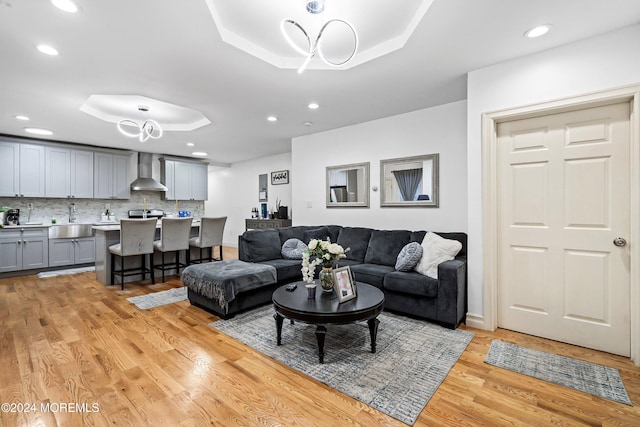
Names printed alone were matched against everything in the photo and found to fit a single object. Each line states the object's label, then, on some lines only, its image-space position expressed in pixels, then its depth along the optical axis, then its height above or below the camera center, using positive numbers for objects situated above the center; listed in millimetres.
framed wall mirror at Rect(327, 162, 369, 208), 4586 +455
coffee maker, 5324 -58
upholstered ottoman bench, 3087 -803
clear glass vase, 2604 -595
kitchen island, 4527 -696
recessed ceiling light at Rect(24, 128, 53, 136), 4934 +1447
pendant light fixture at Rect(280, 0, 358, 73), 2053 +1489
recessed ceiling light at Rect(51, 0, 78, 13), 1907 +1401
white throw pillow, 3074 -445
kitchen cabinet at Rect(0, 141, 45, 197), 5254 +827
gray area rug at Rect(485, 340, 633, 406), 1922 -1169
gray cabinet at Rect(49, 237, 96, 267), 5516 -738
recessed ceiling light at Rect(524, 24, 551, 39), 2209 +1418
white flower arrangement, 2525 -360
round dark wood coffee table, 2211 -751
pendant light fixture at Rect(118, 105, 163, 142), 4309 +1414
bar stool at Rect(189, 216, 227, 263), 5020 -351
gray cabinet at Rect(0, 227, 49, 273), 5016 -624
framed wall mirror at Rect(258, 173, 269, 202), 7547 +668
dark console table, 6062 -210
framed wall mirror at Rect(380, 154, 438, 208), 3900 +446
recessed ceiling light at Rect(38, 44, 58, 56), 2430 +1410
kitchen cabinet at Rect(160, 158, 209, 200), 7184 +890
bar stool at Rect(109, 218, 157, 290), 4176 -418
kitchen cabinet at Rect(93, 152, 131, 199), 6222 +822
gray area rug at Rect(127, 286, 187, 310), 3652 -1136
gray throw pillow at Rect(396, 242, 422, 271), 3182 -493
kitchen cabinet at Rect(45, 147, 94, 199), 5676 +833
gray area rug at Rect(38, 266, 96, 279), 5191 -1094
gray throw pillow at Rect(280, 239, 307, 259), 4098 -514
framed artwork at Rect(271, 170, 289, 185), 6996 +888
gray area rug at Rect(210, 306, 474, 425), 1888 -1161
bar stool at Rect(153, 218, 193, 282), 4605 -366
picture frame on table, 2404 -608
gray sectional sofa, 2857 -663
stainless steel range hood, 6527 +825
